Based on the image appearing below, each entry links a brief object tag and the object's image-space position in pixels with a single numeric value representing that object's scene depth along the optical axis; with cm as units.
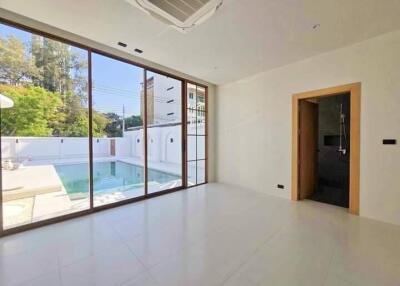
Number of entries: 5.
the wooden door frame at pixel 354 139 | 297
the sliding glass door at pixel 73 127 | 245
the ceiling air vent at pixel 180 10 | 194
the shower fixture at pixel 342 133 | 412
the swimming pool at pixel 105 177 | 307
